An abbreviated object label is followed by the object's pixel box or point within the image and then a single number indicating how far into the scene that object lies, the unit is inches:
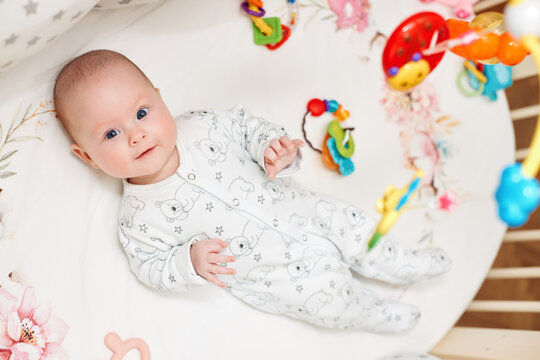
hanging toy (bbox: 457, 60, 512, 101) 50.0
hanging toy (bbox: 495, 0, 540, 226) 20.4
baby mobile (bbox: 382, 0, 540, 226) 22.1
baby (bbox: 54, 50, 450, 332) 37.1
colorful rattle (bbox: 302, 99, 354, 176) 48.8
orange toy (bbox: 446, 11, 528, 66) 28.6
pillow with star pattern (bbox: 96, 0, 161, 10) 39.2
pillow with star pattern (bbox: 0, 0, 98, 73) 30.0
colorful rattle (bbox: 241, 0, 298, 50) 47.4
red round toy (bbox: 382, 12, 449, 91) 30.0
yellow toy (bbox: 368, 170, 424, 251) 26.7
